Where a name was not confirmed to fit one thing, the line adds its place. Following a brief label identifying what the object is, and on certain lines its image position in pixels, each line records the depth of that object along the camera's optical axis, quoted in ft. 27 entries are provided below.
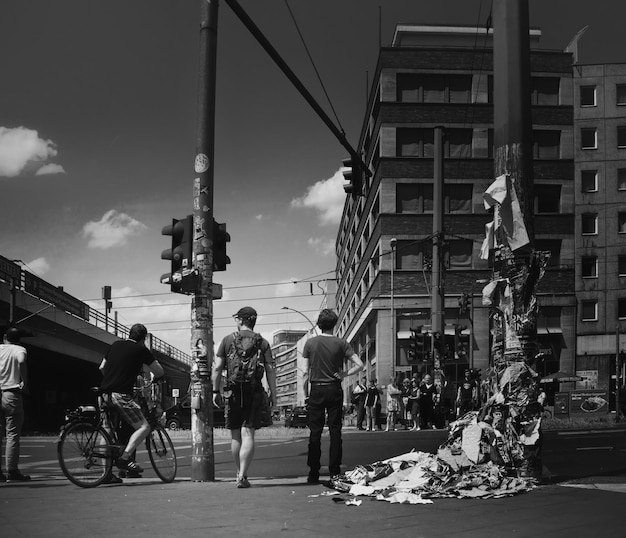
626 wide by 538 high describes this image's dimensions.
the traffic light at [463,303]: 99.50
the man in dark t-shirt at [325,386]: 26.58
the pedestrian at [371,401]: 91.91
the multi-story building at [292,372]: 624.59
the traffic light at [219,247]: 29.66
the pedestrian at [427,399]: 79.05
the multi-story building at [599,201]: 169.48
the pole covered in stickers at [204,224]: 28.27
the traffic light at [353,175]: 46.82
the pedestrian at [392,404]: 90.07
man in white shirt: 29.04
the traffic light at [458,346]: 89.29
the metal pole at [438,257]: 88.94
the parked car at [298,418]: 135.95
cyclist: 27.40
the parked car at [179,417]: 112.68
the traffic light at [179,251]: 28.78
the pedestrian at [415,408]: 79.46
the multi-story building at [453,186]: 152.87
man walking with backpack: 25.90
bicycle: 26.50
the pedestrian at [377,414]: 95.88
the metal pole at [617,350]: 135.03
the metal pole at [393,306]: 140.45
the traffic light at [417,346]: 88.43
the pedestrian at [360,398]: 91.15
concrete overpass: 120.37
